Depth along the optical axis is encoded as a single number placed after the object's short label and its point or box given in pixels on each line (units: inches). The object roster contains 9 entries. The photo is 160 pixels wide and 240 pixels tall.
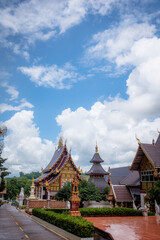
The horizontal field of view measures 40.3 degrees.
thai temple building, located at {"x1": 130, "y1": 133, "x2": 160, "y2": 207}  873.9
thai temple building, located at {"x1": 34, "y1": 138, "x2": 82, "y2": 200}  1487.5
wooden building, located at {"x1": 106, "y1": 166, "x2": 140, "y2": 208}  1036.5
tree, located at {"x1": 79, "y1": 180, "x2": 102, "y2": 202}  1075.9
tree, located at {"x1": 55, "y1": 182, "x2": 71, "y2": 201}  1172.9
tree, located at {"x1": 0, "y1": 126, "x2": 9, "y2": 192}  1343.3
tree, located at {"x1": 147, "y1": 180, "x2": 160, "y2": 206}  601.6
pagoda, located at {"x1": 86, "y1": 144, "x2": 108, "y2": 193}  1434.5
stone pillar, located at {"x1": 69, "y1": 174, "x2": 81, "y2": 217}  620.6
